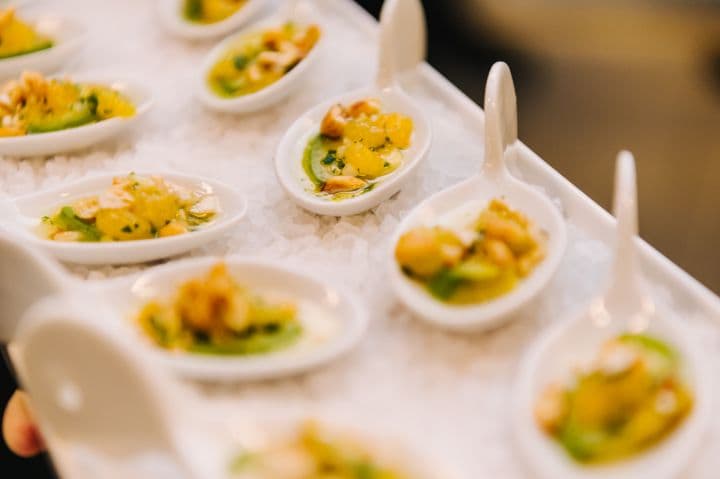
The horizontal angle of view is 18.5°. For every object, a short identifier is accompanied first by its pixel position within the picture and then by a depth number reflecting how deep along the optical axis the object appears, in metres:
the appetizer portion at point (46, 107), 0.72
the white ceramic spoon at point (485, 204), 0.62
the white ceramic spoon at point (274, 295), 0.61
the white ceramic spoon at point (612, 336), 0.58
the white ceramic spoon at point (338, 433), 0.58
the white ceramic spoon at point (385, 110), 0.67
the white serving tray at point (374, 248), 0.60
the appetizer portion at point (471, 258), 0.62
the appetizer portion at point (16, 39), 0.77
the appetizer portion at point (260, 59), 0.74
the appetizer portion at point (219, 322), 0.61
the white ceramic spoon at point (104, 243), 0.65
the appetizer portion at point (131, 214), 0.66
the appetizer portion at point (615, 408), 0.58
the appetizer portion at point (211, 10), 0.80
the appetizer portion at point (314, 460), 0.58
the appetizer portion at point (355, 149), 0.68
